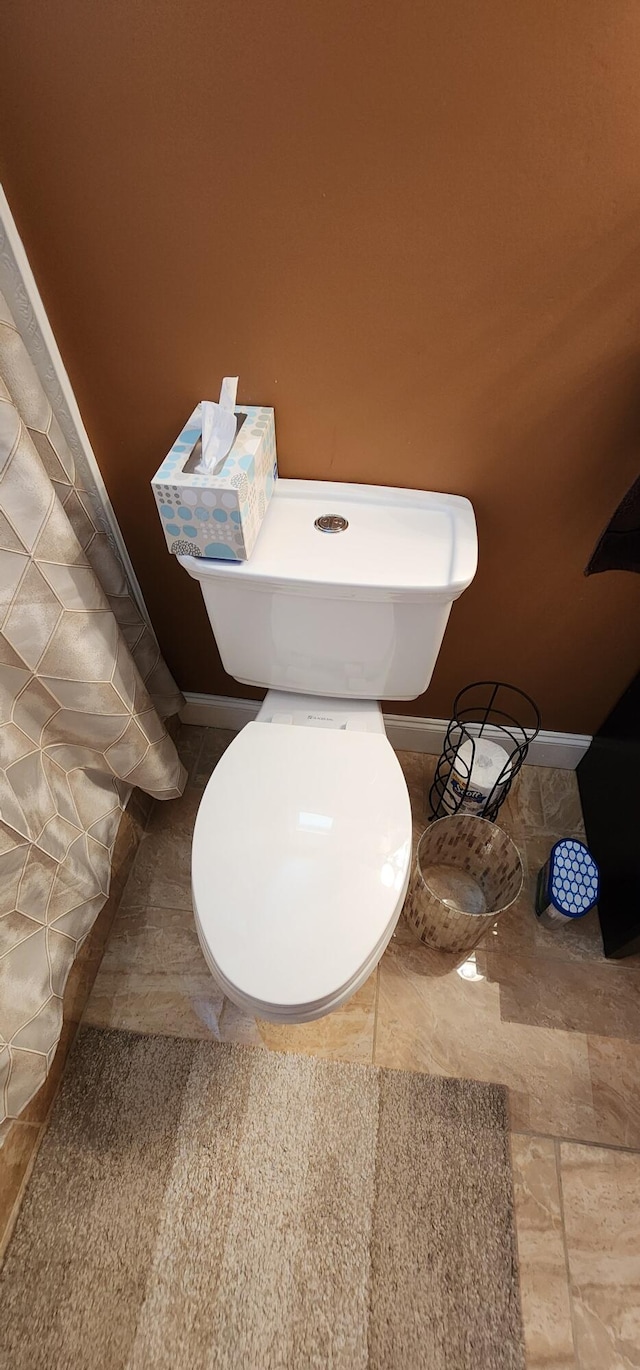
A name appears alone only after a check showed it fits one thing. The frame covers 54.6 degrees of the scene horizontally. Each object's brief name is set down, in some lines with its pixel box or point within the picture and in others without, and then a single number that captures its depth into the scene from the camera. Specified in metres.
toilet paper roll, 1.28
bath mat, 0.91
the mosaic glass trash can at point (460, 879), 1.16
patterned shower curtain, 0.78
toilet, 0.85
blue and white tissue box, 0.81
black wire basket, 1.28
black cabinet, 1.15
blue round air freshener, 1.22
